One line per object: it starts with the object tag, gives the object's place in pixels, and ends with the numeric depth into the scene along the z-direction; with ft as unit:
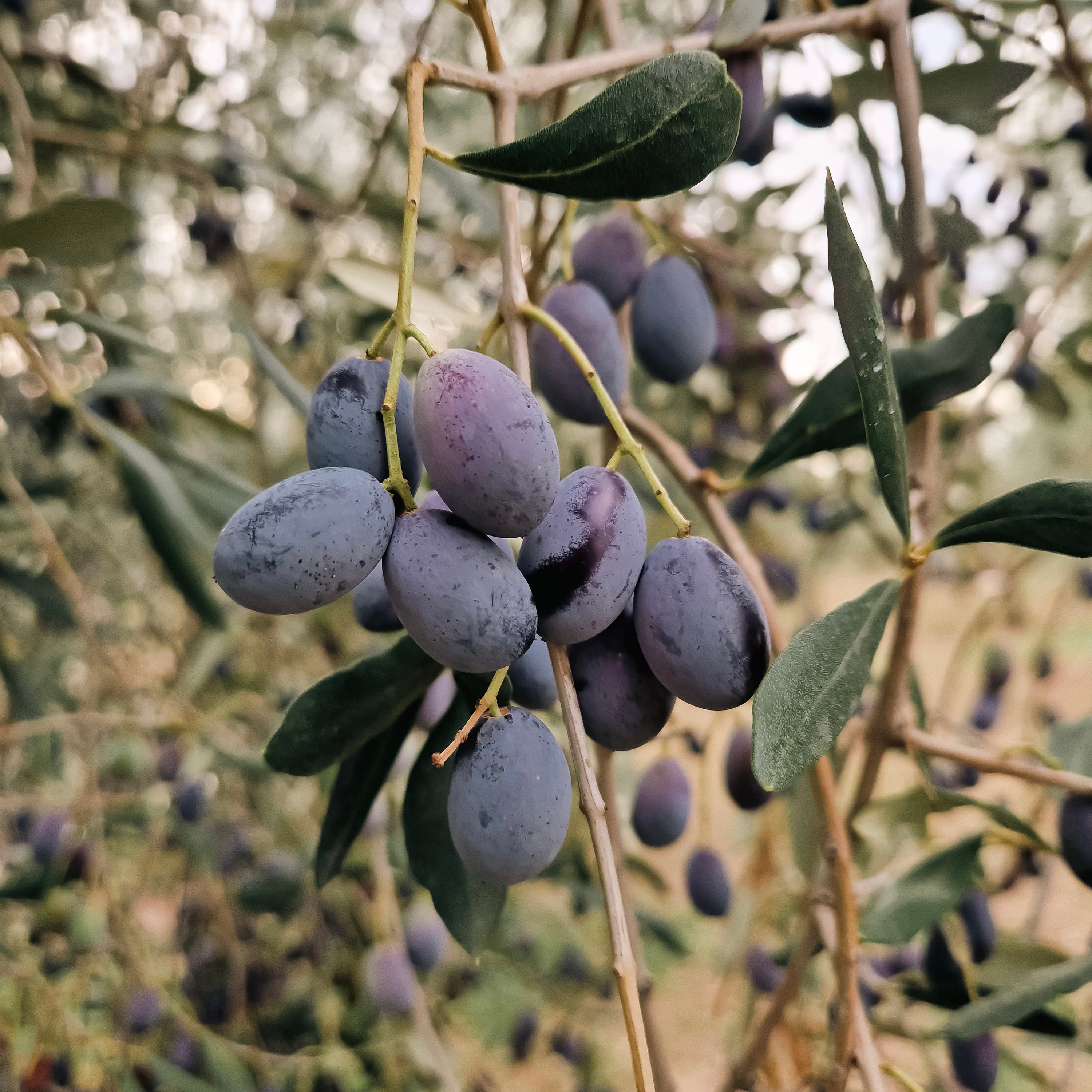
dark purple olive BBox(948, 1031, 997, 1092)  0.71
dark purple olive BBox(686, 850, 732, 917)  0.95
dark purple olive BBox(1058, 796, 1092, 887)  0.58
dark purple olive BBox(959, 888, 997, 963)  0.76
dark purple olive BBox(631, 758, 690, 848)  0.71
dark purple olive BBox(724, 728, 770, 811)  0.68
